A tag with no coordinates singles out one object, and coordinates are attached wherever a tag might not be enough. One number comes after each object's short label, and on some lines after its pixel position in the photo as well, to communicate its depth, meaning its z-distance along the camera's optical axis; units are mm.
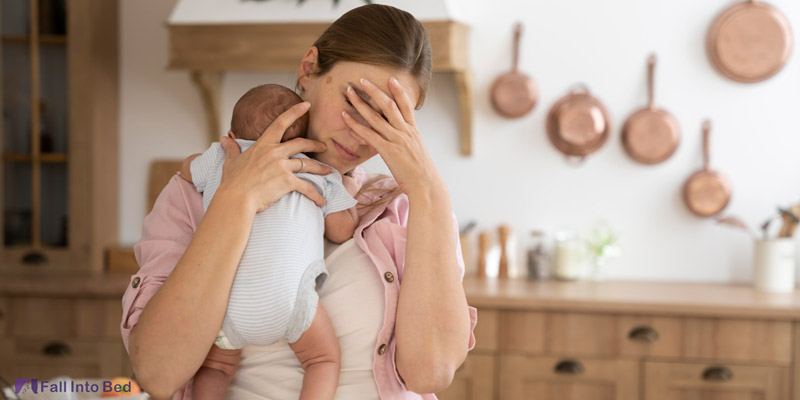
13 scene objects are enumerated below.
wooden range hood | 2842
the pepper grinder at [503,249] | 3133
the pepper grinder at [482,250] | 3131
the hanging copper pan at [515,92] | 3119
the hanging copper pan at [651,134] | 3057
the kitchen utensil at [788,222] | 2875
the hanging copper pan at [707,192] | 3037
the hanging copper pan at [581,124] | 3076
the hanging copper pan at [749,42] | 3004
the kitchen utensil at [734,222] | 2902
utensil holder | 2848
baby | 1060
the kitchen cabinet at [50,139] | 3092
